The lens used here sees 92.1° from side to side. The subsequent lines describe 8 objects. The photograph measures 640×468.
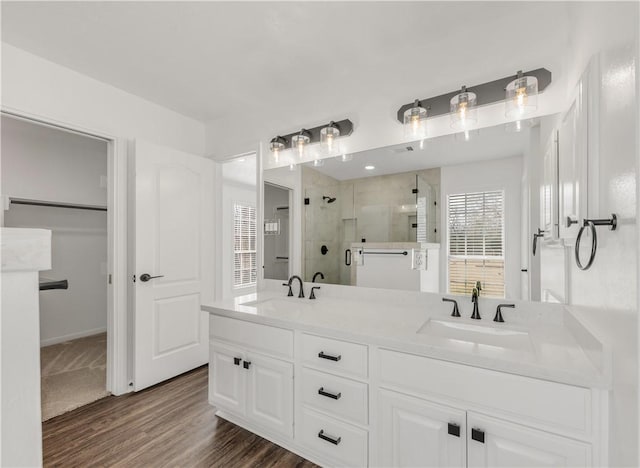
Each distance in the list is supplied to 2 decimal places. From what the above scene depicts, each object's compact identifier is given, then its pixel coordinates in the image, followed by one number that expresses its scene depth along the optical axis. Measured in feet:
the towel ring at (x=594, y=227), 3.04
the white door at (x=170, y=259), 8.48
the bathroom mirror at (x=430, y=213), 5.78
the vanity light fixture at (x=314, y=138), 7.68
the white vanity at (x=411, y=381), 3.62
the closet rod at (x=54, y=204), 11.62
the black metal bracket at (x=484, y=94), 5.44
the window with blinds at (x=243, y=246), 16.30
